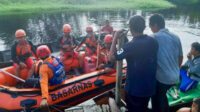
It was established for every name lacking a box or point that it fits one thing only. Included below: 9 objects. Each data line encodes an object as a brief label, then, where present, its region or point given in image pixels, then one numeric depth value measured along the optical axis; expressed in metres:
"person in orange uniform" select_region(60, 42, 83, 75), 5.84
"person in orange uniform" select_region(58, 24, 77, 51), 5.89
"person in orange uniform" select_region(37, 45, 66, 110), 3.44
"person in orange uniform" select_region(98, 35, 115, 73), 5.12
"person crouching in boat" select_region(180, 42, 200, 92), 4.09
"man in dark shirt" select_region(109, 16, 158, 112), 2.26
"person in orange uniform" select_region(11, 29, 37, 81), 4.97
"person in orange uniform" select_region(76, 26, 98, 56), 6.41
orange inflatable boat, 4.09
